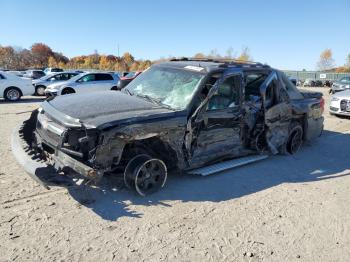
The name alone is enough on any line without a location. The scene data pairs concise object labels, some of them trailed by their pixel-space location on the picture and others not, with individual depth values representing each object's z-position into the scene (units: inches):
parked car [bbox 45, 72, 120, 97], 680.4
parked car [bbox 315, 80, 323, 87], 1824.6
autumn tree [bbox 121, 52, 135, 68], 4232.3
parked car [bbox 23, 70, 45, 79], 1275.8
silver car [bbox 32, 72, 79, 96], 807.7
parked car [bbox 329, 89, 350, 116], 494.6
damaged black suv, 176.7
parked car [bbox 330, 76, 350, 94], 1019.2
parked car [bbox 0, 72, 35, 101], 671.8
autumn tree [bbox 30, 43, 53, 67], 4101.9
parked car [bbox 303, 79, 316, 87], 1803.9
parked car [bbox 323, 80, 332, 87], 1778.8
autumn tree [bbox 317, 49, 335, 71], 4119.6
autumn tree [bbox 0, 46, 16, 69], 3314.5
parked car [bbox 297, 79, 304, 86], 1858.3
